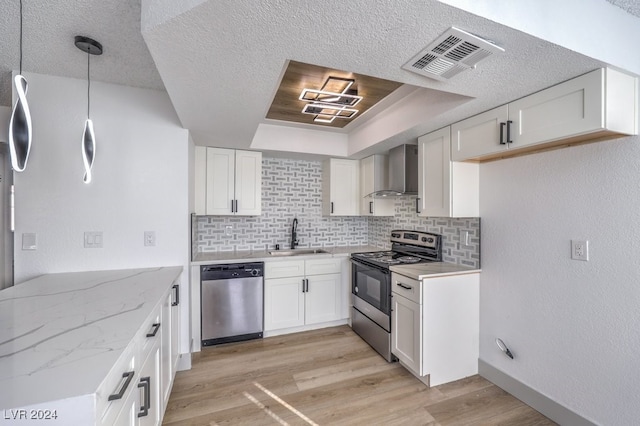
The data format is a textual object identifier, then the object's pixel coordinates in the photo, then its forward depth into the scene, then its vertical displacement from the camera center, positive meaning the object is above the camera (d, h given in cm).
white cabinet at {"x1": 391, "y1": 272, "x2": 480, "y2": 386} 222 -96
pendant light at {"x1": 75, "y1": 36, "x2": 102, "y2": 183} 165 +55
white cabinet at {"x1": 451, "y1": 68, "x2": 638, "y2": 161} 142 +57
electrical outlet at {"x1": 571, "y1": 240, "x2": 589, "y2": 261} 171 -23
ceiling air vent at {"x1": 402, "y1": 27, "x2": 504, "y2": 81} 119 +76
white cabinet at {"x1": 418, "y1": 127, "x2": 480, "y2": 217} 236 +28
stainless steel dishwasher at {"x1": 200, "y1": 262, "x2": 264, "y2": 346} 282 -96
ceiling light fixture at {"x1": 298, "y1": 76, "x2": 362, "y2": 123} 220 +102
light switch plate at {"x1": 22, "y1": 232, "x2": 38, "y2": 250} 206 -23
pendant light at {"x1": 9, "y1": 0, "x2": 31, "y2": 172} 124 +38
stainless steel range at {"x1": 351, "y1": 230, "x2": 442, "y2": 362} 264 -71
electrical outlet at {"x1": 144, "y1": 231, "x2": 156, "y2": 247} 233 -23
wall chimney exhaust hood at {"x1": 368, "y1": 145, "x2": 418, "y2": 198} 299 +47
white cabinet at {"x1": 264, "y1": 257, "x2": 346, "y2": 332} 309 -95
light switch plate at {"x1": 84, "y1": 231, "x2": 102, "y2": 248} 218 -22
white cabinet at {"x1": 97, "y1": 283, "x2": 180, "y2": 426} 91 -74
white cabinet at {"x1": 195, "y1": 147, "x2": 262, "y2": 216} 311 +35
